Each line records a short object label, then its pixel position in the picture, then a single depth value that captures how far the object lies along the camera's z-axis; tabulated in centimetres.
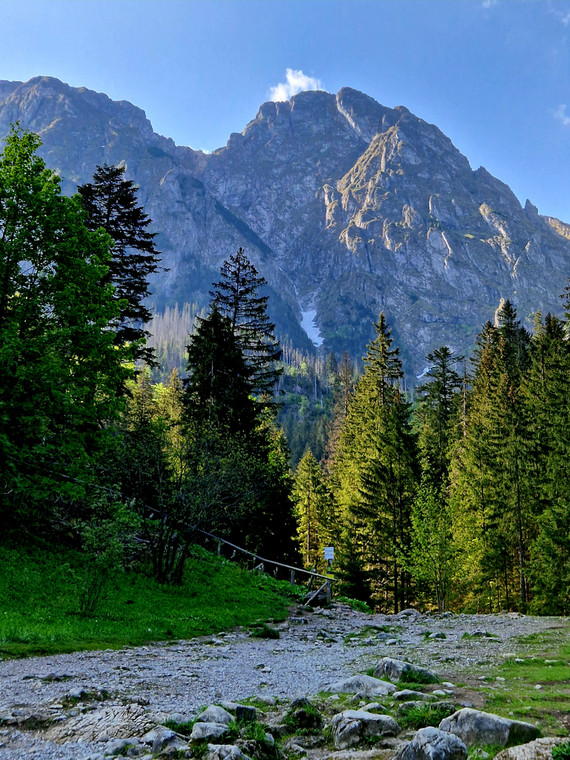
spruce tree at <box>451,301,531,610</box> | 3350
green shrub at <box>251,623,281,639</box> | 1560
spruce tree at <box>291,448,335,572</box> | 4634
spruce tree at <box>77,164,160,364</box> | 2645
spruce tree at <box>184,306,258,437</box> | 3173
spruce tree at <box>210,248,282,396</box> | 3547
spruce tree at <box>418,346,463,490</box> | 4894
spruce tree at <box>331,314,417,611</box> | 3250
